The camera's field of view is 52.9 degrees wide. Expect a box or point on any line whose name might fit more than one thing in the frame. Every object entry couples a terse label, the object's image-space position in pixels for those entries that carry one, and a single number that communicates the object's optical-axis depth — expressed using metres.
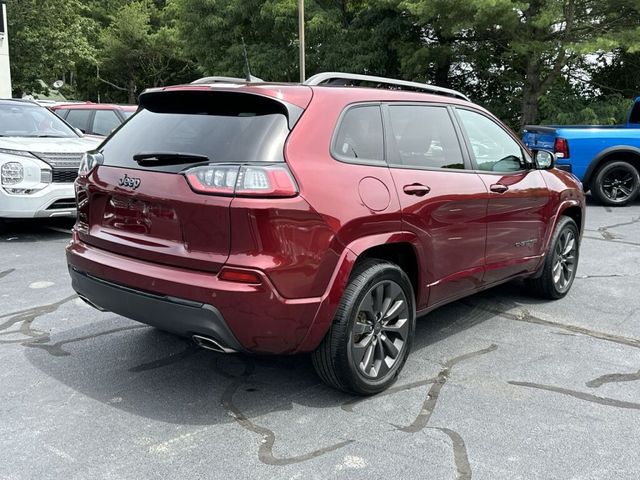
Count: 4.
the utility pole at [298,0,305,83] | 18.98
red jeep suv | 3.04
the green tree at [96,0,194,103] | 36.09
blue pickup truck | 10.65
